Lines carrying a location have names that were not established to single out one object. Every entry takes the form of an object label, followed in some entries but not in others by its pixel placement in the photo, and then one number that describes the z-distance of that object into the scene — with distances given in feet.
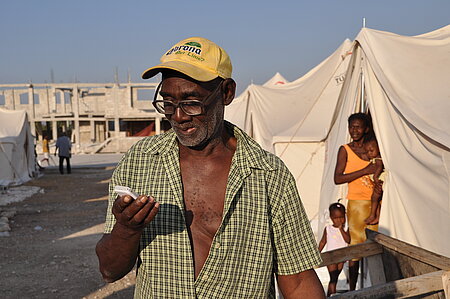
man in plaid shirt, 4.49
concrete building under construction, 94.79
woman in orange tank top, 13.00
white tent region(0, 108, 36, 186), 41.70
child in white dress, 13.33
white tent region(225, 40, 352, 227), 20.63
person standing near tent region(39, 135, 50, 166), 58.75
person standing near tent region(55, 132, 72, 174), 48.27
